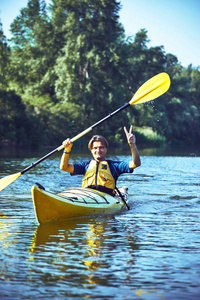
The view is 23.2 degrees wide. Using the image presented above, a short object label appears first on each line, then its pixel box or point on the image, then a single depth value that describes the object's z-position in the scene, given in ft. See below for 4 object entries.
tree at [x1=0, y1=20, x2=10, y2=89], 96.62
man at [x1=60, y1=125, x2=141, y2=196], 22.11
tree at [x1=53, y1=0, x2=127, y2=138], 109.70
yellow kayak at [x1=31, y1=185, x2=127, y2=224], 20.03
